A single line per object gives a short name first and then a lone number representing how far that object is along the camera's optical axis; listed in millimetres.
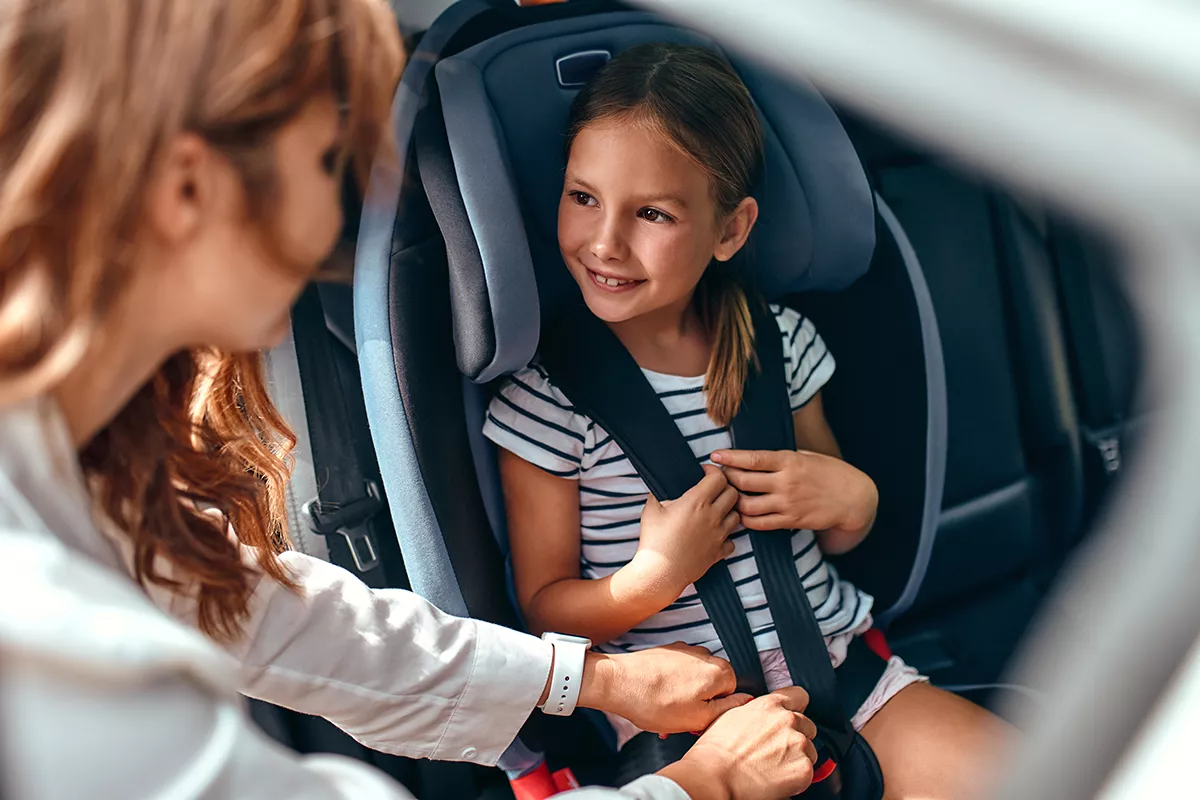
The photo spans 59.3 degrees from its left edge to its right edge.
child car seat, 1158
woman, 539
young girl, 1233
